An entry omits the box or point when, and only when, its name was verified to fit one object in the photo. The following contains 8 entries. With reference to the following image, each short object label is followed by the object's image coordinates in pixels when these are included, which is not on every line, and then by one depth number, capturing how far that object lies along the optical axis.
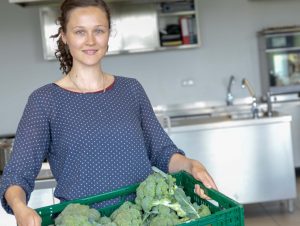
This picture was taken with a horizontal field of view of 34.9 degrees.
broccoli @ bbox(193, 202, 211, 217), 1.14
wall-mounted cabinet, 5.74
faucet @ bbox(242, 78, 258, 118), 4.23
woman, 1.36
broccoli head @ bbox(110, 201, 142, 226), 1.09
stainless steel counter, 4.06
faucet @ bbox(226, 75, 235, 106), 6.00
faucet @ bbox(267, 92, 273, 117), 4.34
